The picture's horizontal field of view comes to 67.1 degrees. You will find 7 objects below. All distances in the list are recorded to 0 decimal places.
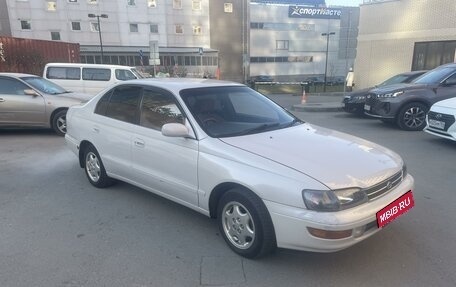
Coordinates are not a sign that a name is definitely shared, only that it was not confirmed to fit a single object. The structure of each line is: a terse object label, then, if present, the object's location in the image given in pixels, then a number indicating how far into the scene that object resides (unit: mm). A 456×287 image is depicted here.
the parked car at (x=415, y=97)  8891
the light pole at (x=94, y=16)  40475
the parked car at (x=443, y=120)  6676
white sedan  2709
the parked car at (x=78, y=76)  14602
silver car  8227
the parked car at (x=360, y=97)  11205
